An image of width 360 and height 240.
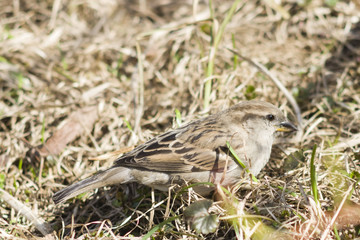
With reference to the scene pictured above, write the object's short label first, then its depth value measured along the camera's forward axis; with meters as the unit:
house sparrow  6.80
